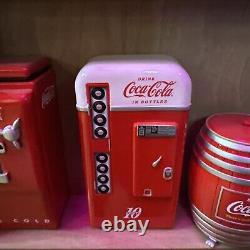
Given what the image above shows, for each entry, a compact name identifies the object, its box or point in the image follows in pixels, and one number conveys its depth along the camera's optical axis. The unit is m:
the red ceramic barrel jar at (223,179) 0.70
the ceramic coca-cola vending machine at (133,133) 0.68
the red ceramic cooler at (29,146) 0.67
